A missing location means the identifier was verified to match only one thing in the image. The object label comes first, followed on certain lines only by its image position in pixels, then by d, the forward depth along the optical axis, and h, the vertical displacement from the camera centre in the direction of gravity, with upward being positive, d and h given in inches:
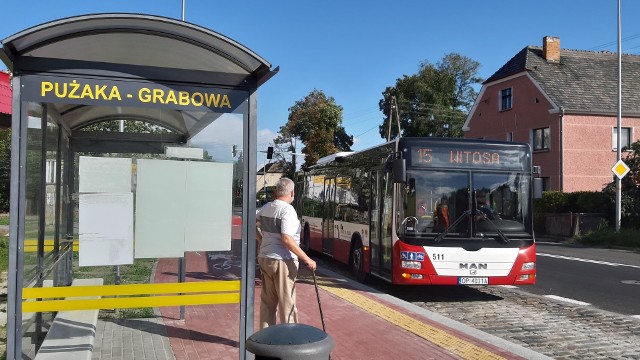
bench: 200.7 -52.1
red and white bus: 383.2 -8.1
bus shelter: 183.2 +9.4
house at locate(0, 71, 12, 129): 292.3 +49.9
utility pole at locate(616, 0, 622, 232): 959.6 +37.8
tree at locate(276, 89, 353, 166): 2130.9 +286.4
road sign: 944.9 +54.5
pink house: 1349.7 +227.2
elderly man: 222.5 -21.4
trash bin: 121.3 -30.4
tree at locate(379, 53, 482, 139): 2620.6 +466.3
